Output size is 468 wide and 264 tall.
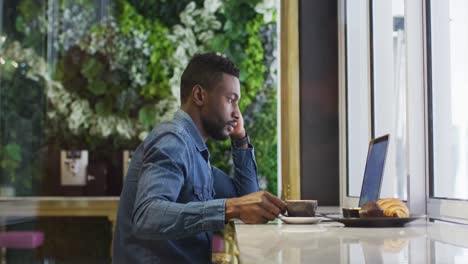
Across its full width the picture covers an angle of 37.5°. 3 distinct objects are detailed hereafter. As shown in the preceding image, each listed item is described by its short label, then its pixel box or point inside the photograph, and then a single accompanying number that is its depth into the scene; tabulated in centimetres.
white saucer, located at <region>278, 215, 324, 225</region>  217
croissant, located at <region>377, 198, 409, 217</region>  216
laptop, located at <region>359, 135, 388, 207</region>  217
